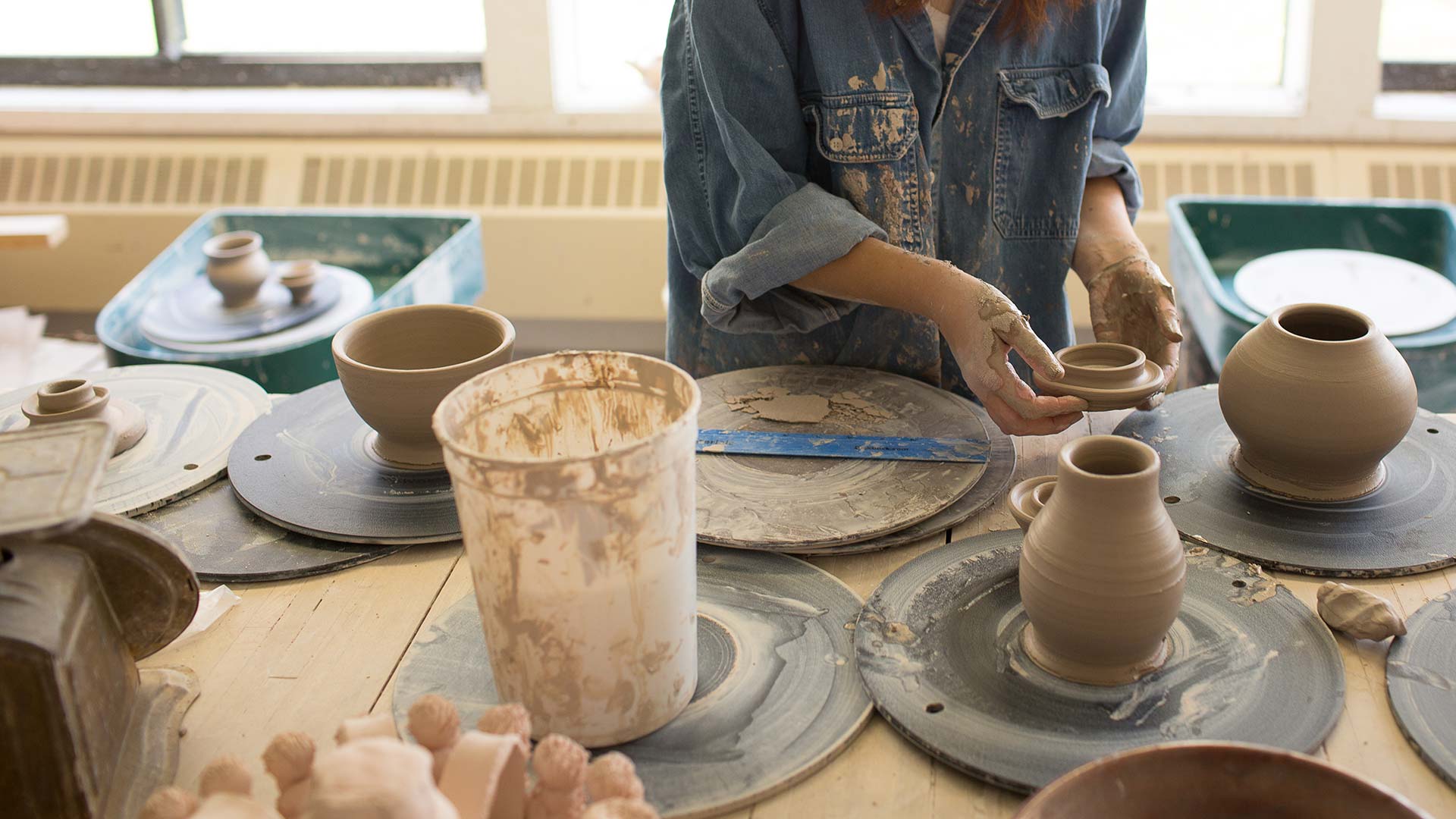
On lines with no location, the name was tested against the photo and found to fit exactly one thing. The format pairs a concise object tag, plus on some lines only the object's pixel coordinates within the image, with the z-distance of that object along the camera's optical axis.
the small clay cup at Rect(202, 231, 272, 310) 2.83
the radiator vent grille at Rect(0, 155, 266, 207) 4.00
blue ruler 1.46
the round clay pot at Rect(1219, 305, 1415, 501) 1.31
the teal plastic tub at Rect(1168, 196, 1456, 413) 2.70
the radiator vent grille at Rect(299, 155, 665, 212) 3.86
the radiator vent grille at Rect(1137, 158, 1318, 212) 3.68
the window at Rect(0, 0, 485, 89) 4.09
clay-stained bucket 0.90
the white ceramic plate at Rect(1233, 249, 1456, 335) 2.64
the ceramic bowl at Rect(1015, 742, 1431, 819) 0.85
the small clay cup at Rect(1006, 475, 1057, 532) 1.24
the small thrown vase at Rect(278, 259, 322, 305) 2.93
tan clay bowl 1.41
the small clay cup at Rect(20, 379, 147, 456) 1.49
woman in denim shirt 1.51
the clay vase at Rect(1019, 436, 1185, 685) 1.01
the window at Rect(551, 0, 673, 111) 3.93
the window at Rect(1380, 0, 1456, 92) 3.78
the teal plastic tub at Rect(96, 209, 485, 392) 2.60
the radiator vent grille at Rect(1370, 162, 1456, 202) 3.60
